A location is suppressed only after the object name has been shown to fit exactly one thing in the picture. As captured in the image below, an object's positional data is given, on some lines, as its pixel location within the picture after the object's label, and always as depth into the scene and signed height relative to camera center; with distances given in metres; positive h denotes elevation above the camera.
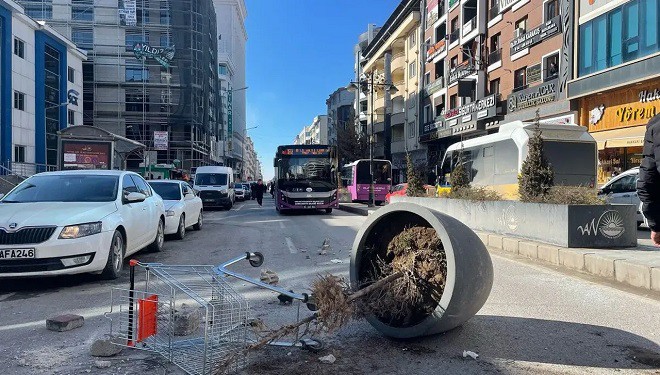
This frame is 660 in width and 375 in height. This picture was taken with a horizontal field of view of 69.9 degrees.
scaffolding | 49.50 +12.43
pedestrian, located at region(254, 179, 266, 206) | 29.64 -0.49
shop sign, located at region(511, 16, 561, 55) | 22.84 +7.70
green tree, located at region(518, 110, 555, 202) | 9.51 +0.18
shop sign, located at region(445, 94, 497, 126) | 28.03 +4.62
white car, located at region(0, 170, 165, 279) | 5.66 -0.55
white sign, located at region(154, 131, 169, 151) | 43.34 +3.77
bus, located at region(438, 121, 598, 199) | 13.80 +0.91
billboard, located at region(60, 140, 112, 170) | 21.41 +1.24
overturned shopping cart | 3.33 -1.08
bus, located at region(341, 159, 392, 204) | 28.88 +0.18
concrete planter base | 8.16 -0.73
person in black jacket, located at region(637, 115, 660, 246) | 3.11 +0.04
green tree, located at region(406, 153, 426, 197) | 16.02 -0.03
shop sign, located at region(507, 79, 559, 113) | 23.30 +4.56
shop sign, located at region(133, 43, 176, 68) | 48.34 +13.28
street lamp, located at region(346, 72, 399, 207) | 24.30 +5.02
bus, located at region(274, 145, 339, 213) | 19.52 +0.23
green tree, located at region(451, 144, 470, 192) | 13.47 +0.12
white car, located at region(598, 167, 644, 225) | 12.77 -0.13
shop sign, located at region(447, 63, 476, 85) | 31.34 +7.67
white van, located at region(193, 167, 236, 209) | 24.67 -0.21
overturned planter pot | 3.60 -0.66
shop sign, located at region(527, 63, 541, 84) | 24.78 +5.88
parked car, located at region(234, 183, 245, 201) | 40.84 -0.85
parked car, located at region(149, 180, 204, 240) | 11.30 -0.63
